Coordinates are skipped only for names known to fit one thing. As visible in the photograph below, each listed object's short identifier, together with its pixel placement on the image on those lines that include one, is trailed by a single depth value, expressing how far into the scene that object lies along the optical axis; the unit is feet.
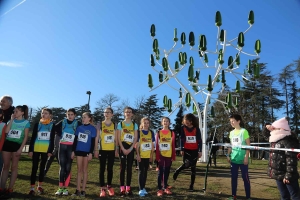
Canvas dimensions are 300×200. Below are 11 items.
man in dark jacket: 16.22
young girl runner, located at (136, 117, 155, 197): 16.50
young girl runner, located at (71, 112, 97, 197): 15.60
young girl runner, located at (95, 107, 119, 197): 16.22
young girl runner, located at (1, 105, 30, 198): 14.62
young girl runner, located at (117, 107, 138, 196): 16.43
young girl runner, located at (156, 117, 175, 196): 17.43
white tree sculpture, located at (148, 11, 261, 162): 50.10
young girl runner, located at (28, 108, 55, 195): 16.05
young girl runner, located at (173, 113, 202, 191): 18.72
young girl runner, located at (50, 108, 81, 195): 16.43
